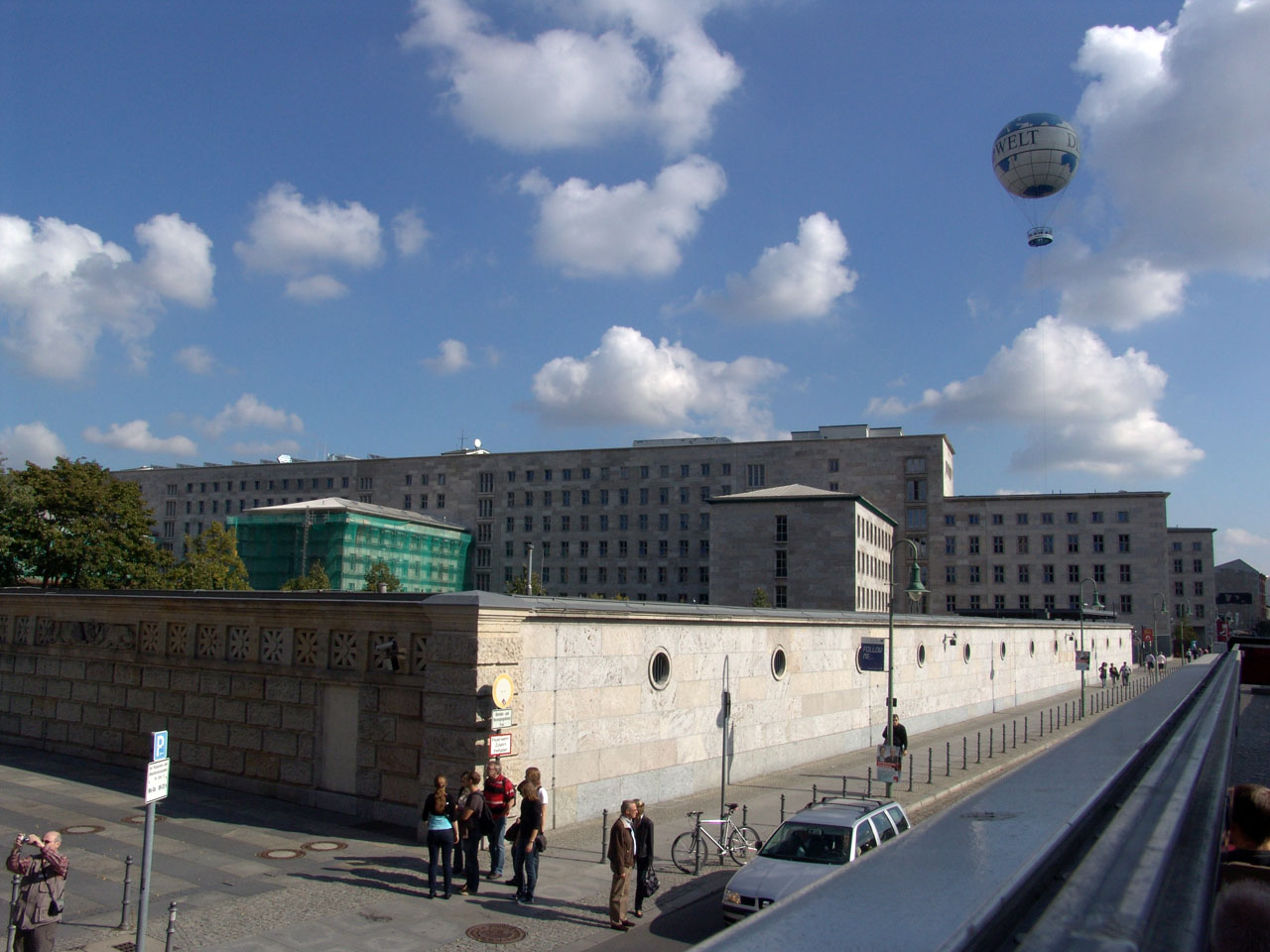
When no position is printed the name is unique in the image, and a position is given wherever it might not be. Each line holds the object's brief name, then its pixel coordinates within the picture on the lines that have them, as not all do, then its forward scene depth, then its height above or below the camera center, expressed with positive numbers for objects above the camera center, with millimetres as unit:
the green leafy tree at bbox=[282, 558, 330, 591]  79562 -992
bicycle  15633 -4869
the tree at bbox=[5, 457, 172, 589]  44562 +1910
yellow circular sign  16016 -2109
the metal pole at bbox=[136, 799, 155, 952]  10258 -3771
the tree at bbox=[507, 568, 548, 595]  94506 -1190
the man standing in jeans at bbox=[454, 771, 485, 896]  14039 -4146
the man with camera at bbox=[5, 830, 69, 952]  9953 -3749
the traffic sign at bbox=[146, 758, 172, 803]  10977 -2684
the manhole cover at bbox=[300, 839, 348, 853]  15758 -4972
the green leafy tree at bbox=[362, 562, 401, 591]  84538 -438
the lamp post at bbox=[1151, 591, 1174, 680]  106869 -1833
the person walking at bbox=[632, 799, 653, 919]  12930 -4044
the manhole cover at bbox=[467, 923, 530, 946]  11882 -4913
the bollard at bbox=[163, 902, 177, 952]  10469 -4221
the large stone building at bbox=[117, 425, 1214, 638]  109500 +8042
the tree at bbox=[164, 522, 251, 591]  56250 +159
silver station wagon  12125 -3973
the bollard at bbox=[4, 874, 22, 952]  10102 -4009
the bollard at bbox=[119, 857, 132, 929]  11641 -4614
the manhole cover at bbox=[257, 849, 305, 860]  15234 -4934
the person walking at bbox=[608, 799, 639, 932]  12406 -4067
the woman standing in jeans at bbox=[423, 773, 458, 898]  13539 -3984
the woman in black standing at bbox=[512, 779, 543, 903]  13430 -4195
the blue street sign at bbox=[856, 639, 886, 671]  26531 -2208
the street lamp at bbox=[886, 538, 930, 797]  25716 -1982
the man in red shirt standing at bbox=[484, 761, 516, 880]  14898 -3922
